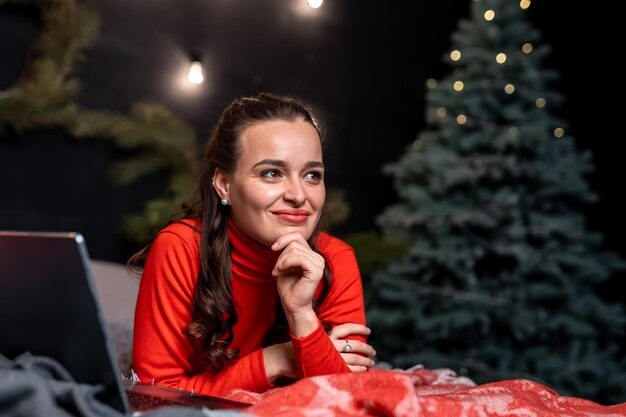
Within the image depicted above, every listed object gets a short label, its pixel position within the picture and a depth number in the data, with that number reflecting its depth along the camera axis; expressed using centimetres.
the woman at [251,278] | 145
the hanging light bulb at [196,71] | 329
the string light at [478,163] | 326
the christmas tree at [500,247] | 316
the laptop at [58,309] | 81
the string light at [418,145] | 361
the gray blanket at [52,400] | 83
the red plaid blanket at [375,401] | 97
